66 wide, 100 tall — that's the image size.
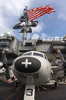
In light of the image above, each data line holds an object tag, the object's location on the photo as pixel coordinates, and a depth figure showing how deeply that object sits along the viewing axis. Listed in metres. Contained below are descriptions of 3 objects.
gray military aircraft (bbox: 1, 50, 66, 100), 4.32
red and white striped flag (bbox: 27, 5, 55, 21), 26.10
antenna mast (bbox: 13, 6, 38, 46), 38.79
